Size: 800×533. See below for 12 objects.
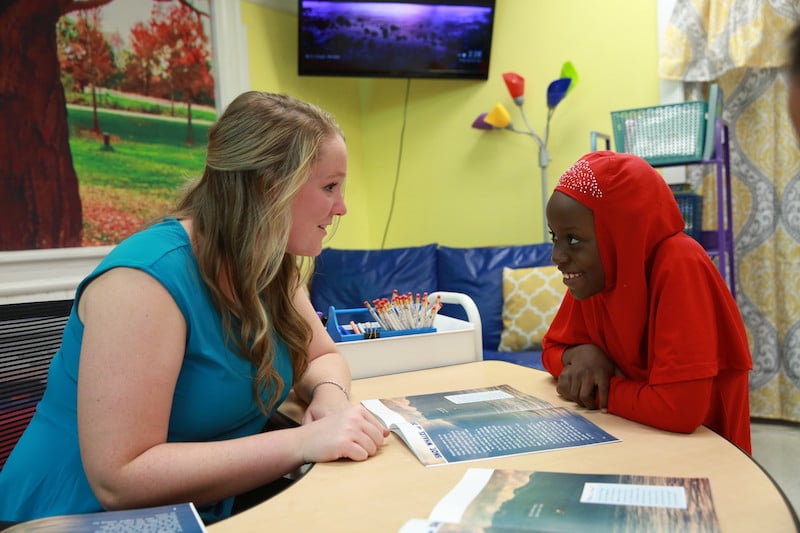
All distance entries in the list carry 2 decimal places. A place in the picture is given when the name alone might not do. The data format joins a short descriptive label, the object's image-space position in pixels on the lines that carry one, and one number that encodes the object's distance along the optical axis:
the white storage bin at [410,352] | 1.51
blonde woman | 0.91
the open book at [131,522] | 0.74
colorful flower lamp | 3.29
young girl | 1.03
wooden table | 0.76
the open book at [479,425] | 0.98
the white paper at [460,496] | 0.76
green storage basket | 2.73
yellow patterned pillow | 3.04
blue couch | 3.24
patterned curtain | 2.94
